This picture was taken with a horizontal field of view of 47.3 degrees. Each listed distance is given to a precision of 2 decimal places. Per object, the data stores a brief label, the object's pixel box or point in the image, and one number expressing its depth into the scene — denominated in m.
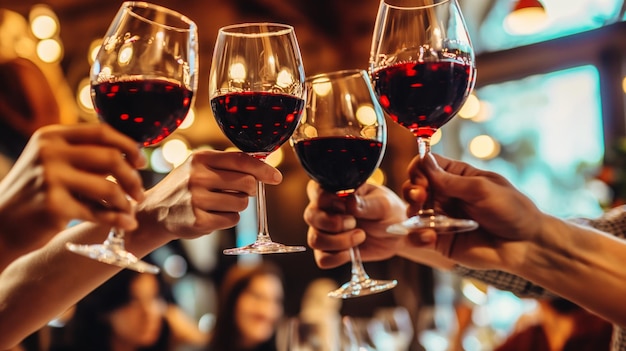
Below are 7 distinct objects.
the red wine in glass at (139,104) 0.90
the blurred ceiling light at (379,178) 6.48
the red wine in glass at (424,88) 1.10
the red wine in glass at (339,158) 1.20
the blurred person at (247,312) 3.76
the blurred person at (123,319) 3.42
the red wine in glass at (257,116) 1.04
